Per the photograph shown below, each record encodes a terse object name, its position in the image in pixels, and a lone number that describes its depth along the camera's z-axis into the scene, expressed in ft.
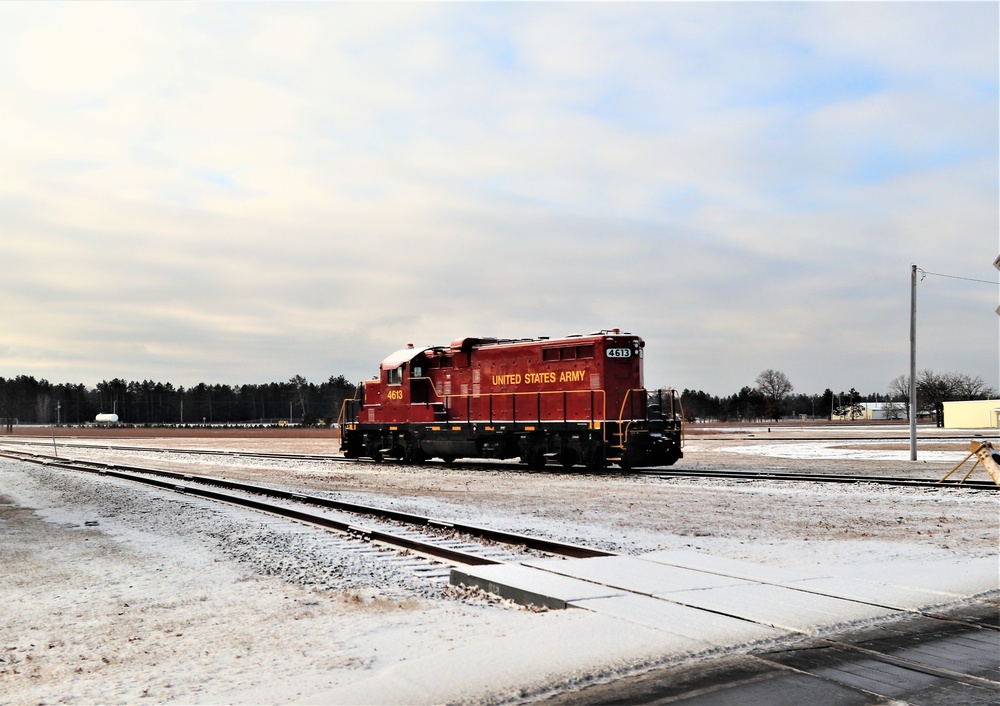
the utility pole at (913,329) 93.86
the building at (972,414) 230.07
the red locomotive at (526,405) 85.66
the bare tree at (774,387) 530.27
